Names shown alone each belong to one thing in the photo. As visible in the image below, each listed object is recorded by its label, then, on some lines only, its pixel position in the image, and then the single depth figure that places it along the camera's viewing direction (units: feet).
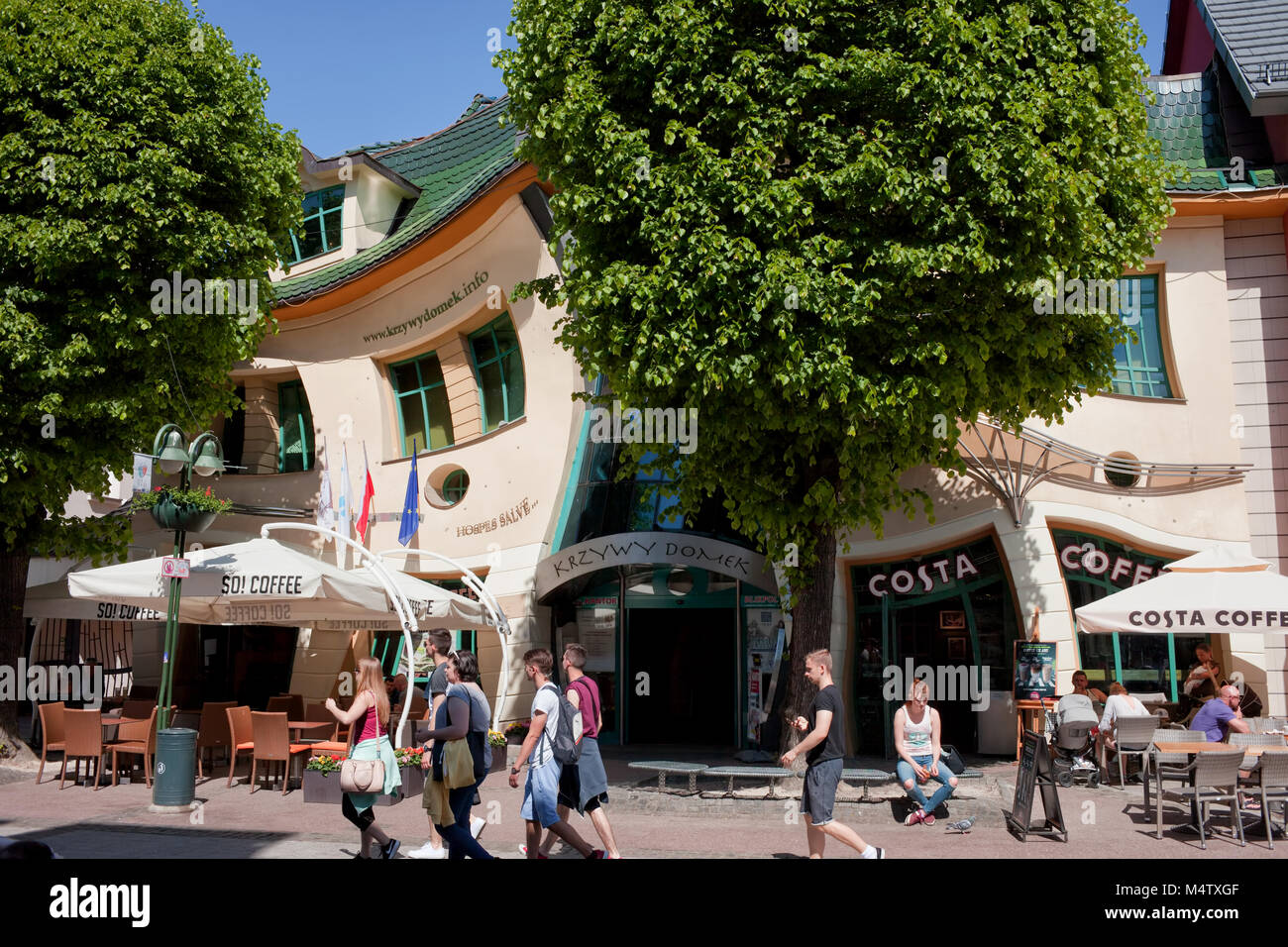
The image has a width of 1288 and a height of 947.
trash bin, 38.96
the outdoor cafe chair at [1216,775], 32.17
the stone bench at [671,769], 39.14
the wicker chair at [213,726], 47.55
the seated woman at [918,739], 35.91
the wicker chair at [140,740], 44.91
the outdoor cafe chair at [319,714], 50.19
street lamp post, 40.09
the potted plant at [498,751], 45.93
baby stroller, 41.73
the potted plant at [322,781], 36.24
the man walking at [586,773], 28.25
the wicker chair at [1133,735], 42.45
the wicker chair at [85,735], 44.32
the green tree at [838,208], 34.68
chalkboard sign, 32.71
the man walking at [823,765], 26.37
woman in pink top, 27.55
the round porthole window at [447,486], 68.39
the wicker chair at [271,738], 43.04
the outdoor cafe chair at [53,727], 45.50
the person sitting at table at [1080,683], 44.50
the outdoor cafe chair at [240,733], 45.03
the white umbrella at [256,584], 43.37
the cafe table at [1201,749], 35.99
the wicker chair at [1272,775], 32.37
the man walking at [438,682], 29.66
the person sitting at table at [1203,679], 47.57
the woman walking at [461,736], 26.13
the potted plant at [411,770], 37.86
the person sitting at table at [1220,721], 37.55
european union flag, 66.03
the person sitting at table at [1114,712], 43.80
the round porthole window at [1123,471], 52.49
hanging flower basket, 41.39
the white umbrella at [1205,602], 41.19
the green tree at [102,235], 47.55
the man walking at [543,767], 26.86
